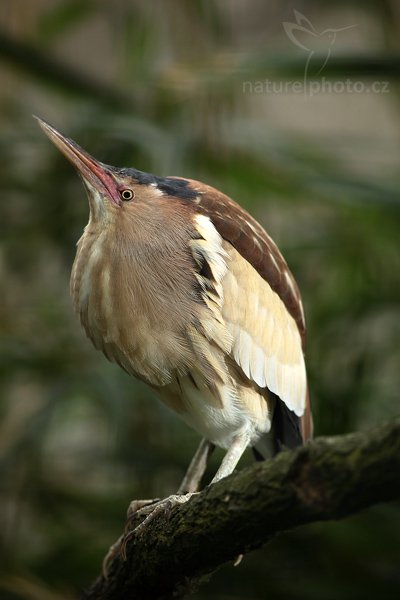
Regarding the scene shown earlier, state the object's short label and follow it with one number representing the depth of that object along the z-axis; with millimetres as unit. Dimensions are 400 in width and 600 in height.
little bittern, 5792
